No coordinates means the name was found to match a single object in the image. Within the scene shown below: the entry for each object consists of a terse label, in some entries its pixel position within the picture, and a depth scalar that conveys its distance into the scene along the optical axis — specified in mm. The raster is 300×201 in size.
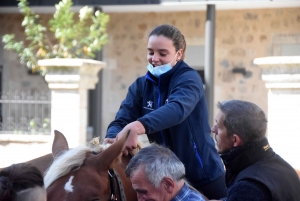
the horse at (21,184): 3963
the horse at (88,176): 5512
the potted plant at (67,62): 18750
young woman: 6898
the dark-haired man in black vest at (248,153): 5503
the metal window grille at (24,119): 20656
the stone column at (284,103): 16344
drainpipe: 23359
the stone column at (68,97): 18719
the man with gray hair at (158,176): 5285
